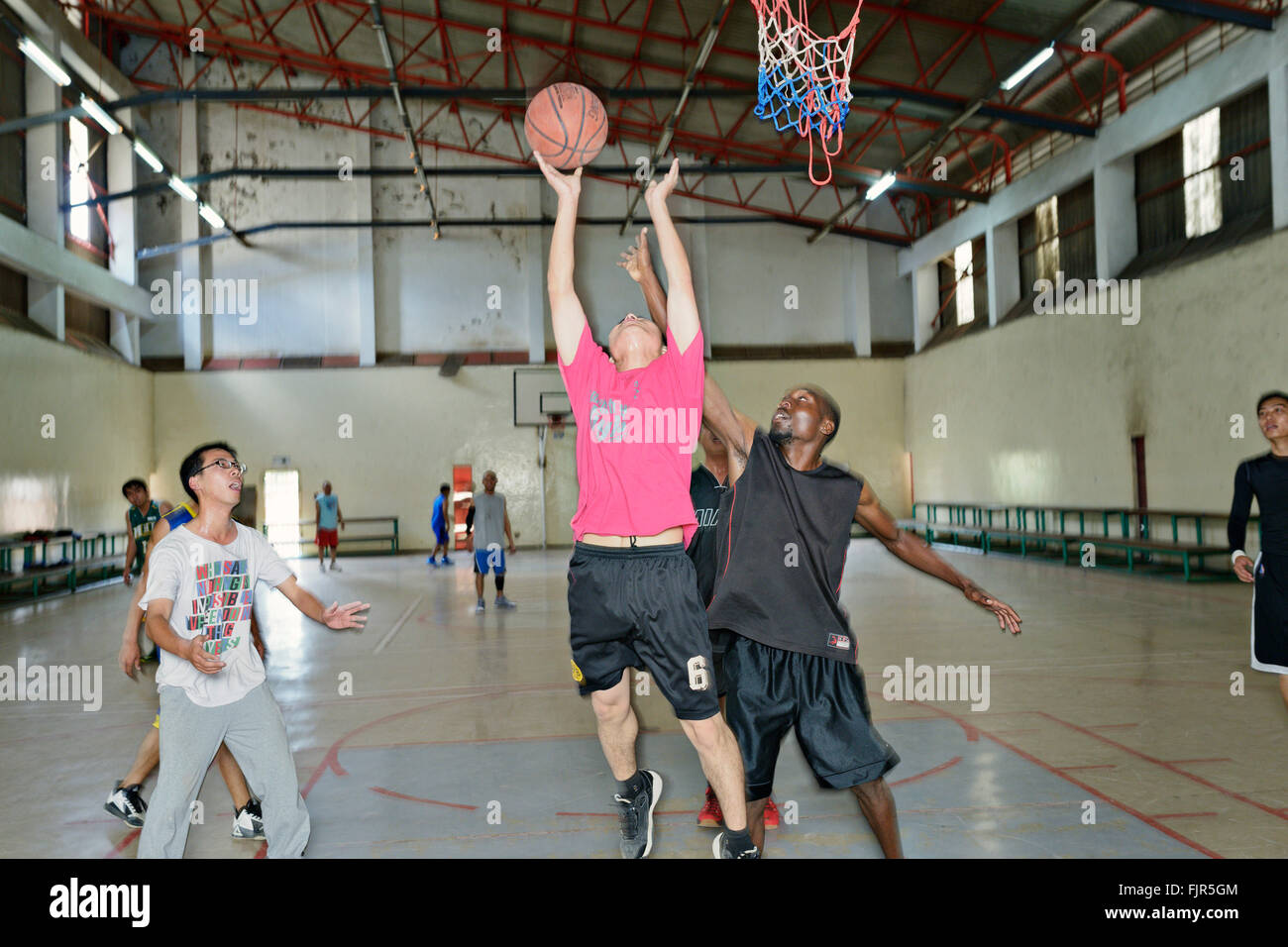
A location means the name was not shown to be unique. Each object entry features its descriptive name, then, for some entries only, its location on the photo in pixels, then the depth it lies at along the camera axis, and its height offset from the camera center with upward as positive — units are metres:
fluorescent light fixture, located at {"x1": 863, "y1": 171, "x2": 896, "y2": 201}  17.66 +5.66
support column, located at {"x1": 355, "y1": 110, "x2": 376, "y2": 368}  22.50 +5.43
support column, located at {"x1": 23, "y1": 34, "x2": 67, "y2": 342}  17.08 +5.72
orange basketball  6.00 +2.34
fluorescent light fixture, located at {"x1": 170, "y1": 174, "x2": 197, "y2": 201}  17.88 +5.93
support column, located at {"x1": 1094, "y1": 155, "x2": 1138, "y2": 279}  15.59 +4.25
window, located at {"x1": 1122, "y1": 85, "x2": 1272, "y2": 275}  12.90 +4.27
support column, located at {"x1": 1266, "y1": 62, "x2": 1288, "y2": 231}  11.79 +4.20
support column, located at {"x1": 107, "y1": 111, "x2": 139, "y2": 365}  20.70 +6.29
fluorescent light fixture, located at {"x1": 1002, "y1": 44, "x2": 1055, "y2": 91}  13.13 +5.84
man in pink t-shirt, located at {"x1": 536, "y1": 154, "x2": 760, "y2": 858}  3.10 -0.13
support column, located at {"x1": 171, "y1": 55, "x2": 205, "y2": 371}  22.09 +6.02
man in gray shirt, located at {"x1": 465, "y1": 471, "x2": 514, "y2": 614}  11.46 -0.64
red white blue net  6.67 +3.06
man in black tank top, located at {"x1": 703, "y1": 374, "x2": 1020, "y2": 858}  3.11 -0.45
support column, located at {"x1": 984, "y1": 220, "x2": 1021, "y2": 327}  19.38 +4.27
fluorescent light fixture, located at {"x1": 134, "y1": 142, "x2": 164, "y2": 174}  15.81 +5.78
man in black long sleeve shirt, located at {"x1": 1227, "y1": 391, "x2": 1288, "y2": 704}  4.88 -0.49
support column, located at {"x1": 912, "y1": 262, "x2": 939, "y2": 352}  23.48 +4.37
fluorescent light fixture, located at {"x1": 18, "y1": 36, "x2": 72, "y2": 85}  12.32 +5.86
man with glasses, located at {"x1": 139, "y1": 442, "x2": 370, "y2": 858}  2.91 -0.58
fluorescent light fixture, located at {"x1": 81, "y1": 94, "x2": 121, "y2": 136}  13.88 +5.79
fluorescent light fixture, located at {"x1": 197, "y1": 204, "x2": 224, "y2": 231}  19.32 +5.82
